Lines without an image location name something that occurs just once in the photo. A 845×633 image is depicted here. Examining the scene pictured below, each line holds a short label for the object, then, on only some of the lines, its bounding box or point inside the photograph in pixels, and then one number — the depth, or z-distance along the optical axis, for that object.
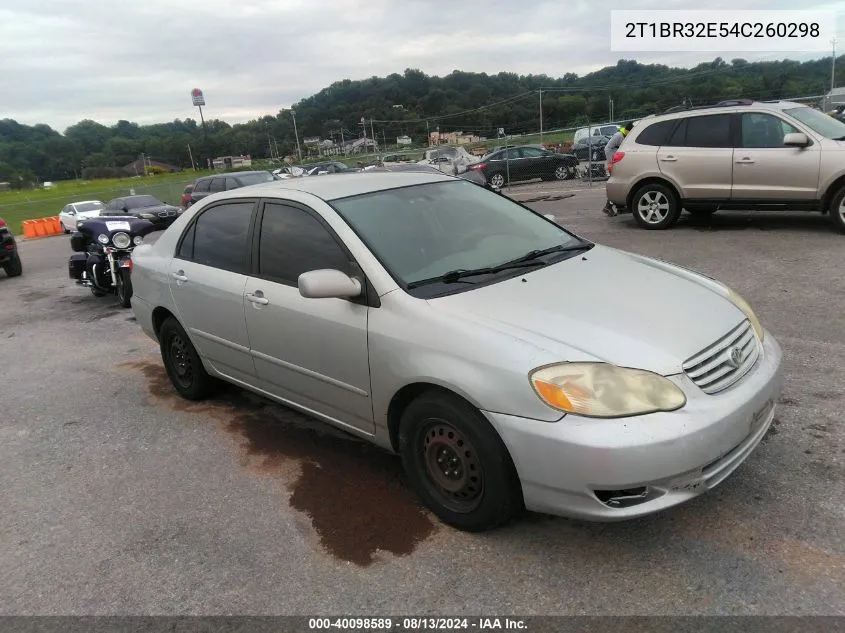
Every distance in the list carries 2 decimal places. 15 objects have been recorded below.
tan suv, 7.90
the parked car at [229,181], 16.30
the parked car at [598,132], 24.86
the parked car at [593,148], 21.94
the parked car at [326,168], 28.04
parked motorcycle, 8.73
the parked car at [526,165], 20.38
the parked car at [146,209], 17.95
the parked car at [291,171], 29.48
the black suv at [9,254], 12.20
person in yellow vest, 12.97
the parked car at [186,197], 18.59
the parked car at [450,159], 22.86
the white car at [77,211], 22.81
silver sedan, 2.43
